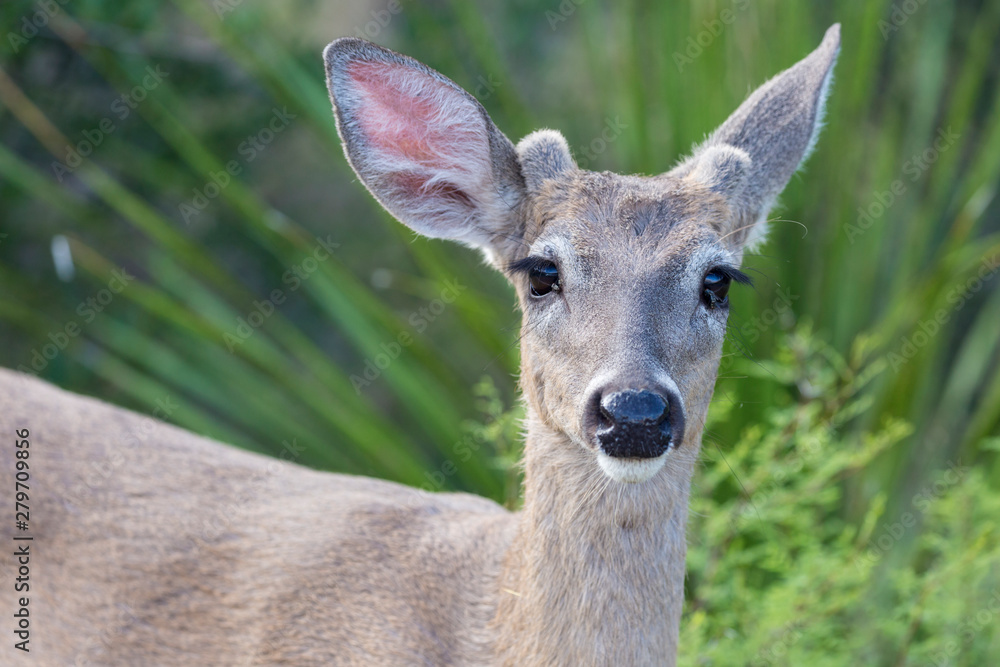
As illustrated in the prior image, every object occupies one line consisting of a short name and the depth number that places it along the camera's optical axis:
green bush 7.42
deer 5.40
